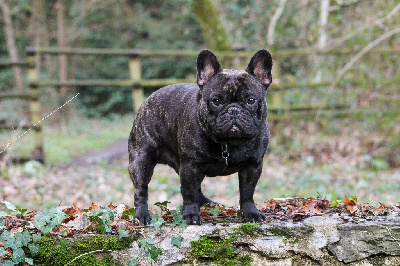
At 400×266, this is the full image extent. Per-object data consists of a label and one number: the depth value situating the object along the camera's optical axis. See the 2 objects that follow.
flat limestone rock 3.07
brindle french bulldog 2.95
